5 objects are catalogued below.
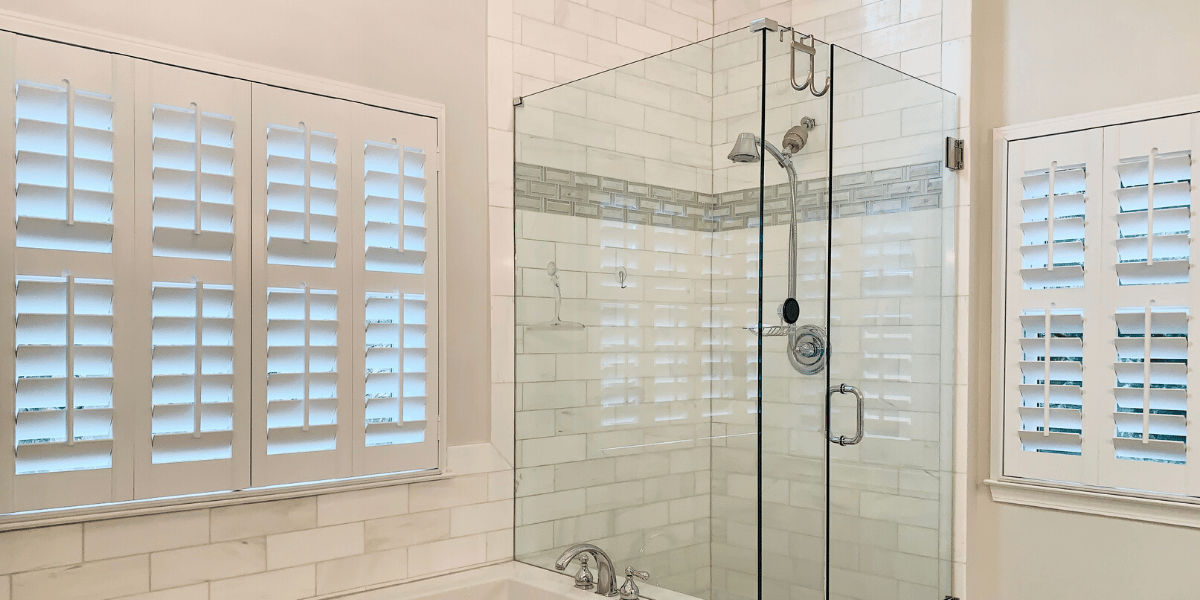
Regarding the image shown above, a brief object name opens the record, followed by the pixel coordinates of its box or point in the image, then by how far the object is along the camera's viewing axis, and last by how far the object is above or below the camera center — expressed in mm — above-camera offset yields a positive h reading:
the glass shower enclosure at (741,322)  2062 -59
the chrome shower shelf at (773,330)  2039 -71
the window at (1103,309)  2264 -12
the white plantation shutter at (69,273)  1812 +46
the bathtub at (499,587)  2367 -845
